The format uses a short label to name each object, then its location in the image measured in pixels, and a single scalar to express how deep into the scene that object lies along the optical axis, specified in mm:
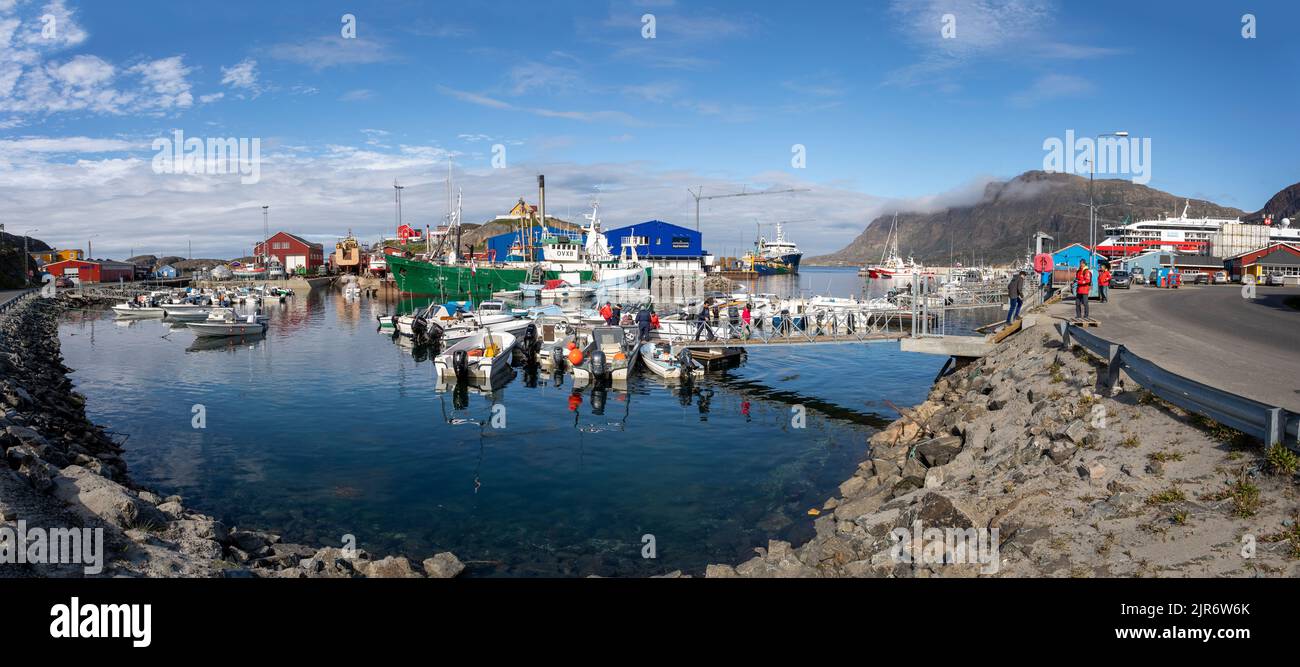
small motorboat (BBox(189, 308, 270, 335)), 48344
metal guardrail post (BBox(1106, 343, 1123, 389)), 12802
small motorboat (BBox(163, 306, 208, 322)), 56656
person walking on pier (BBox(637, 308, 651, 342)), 34312
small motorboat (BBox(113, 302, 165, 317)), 64000
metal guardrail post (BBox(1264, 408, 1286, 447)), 8234
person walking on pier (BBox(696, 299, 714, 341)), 35425
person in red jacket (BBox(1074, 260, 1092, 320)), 21367
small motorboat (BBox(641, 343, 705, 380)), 31141
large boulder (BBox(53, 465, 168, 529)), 10375
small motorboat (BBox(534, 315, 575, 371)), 33688
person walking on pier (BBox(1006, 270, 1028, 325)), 24891
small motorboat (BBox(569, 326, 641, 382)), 29484
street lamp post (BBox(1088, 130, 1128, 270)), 37656
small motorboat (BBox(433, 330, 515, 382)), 30500
